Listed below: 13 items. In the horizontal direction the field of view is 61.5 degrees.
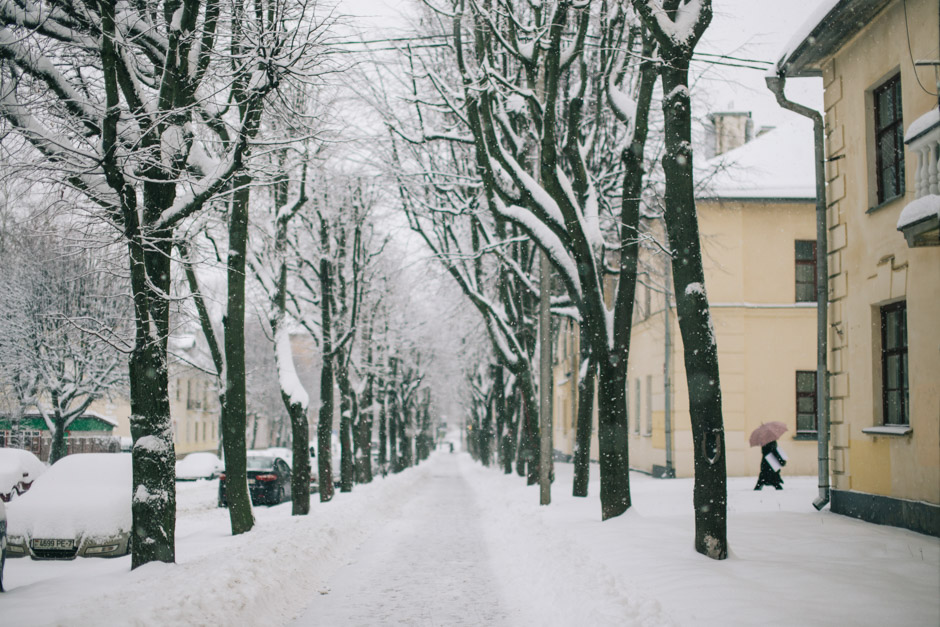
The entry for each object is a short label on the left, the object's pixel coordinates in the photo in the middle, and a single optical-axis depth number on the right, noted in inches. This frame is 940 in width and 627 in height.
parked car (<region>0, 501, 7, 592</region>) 339.5
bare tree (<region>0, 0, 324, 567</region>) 337.1
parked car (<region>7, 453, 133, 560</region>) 467.2
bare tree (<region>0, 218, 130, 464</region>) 1045.8
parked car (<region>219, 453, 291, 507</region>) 935.7
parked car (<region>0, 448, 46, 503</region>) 743.7
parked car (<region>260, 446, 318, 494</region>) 1152.2
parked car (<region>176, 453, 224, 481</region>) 1488.4
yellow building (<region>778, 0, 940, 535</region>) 402.3
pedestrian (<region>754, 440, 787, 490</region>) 681.0
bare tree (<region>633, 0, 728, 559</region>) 318.7
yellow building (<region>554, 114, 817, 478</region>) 965.8
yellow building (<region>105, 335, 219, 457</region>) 1867.6
